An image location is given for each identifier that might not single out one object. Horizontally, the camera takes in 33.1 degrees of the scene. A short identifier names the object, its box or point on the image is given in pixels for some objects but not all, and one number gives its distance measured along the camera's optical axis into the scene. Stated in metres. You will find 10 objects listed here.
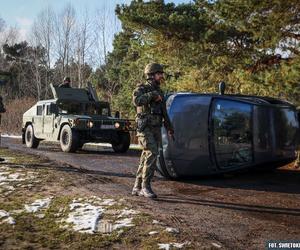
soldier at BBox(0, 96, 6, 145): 10.64
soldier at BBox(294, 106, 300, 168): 8.31
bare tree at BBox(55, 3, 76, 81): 46.94
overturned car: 7.67
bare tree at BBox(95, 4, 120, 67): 41.50
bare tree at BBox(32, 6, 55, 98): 50.12
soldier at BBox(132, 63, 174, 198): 6.60
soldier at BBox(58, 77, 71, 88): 15.64
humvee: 13.75
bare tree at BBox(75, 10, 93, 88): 43.47
